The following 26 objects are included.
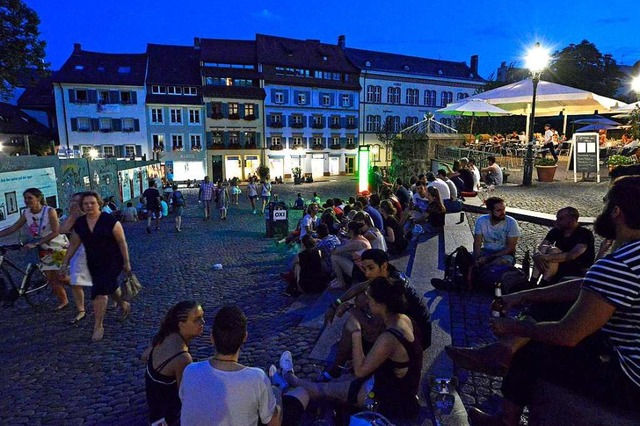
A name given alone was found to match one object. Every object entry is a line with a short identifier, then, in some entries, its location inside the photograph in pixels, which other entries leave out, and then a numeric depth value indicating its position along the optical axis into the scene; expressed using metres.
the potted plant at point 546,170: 14.13
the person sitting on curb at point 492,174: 12.76
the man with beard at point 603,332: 2.07
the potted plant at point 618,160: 11.55
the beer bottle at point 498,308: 3.50
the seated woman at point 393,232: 8.48
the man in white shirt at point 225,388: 2.48
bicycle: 7.09
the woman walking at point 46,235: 6.79
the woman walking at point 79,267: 5.89
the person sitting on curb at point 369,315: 3.69
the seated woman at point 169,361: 3.11
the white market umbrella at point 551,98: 13.09
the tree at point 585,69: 36.75
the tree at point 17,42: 22.92
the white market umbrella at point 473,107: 14.18
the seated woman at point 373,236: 6.94
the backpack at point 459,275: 6.09
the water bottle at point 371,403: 3.15
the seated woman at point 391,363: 3.09
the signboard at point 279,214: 14.98
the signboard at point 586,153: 13.05
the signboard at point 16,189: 12.20
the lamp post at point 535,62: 11.99
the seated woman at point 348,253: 6.75
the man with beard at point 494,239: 5.90
